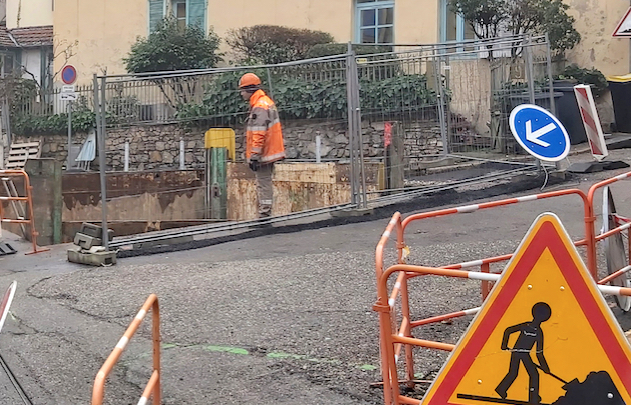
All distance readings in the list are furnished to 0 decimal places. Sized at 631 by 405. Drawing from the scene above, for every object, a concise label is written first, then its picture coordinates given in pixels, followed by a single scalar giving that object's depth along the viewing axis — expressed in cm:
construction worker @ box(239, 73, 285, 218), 1030
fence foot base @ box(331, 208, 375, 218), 1082
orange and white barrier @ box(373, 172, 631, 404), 369
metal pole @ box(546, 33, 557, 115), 1176
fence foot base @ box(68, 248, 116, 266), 916
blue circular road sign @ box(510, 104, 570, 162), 923
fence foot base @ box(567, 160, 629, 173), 1230
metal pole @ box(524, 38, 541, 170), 1167
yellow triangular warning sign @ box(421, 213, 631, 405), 317
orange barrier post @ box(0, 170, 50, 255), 1078
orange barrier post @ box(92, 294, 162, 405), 299
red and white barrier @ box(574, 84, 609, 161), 1023
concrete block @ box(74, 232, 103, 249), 942
